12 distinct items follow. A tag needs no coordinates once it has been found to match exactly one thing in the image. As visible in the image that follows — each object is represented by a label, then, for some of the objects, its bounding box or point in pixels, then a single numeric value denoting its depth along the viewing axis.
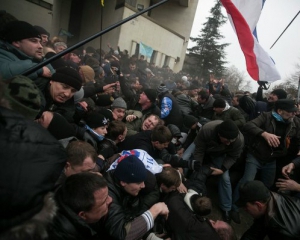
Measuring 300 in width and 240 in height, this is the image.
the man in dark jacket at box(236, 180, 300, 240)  2.00
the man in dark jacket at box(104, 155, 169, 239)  1.75
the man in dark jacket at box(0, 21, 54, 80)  1.97
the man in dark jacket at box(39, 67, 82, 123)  2.33
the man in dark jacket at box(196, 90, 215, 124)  4.96
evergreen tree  31.05
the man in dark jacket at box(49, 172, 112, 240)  1.12
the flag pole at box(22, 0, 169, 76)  1.84
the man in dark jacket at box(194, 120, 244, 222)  3.32
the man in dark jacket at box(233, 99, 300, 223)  3.54
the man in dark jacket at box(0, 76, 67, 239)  0.66
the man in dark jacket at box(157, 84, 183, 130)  4.41
